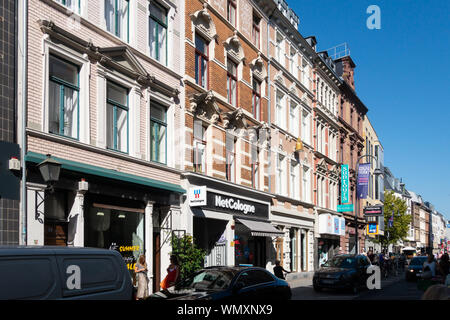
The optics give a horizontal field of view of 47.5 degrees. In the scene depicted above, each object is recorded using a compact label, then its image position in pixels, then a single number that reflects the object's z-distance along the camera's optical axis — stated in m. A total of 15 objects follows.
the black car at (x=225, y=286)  10.92
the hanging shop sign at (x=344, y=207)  39.51
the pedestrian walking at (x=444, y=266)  14.94
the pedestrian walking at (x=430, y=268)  14.27
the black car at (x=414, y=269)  30.81
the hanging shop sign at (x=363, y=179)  44.28
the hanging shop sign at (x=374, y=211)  45.69
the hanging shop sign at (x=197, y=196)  18.95
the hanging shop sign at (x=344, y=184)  42.41
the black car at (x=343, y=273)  21.41
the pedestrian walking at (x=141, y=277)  14.36
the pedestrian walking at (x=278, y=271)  17.64
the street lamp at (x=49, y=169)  12.06
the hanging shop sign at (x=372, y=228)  50.88
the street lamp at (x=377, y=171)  35.76
